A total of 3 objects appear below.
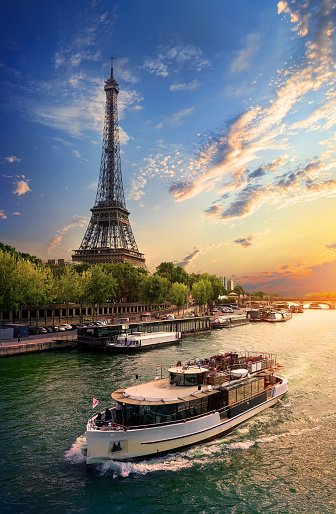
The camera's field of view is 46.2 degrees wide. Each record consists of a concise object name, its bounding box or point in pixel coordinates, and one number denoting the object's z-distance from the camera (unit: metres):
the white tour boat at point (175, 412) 23.41
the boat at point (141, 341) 64.96
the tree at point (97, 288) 100.88
